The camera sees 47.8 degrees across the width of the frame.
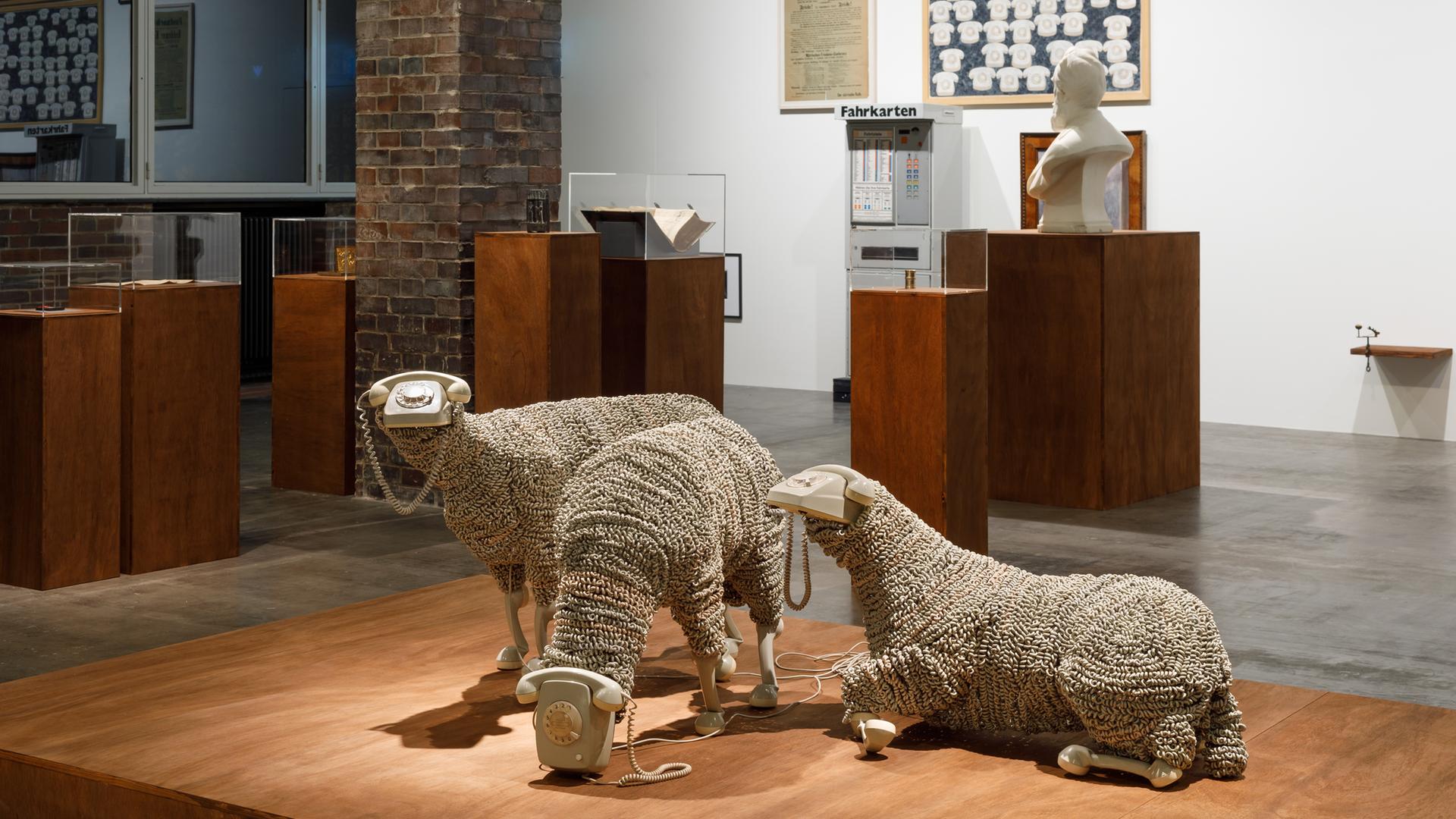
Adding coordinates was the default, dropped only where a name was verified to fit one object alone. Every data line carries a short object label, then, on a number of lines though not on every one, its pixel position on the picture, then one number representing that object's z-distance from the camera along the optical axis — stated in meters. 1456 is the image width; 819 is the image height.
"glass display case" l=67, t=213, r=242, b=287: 5.65
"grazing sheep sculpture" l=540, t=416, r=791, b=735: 3.01
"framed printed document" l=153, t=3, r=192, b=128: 10.81
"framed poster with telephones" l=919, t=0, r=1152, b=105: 9.50
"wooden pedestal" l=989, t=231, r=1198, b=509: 6.67
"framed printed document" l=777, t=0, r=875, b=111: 10.58
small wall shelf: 8.51
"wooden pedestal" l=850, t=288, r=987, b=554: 5.29
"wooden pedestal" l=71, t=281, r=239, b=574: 5.43
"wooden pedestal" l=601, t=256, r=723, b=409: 6.47
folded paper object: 6.45
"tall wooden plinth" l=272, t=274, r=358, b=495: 7.04
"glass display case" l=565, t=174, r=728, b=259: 6.37
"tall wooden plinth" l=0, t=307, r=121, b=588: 5.14
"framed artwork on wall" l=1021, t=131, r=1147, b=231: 9.49
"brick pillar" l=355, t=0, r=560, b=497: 6.48
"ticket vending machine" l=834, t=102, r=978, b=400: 9.94
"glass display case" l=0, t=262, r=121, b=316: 5.22
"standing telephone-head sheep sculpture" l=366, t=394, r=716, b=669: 3.64
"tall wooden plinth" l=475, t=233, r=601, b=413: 6.04
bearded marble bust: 6.75
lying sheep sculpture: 3.10
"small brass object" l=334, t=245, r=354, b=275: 7.16
